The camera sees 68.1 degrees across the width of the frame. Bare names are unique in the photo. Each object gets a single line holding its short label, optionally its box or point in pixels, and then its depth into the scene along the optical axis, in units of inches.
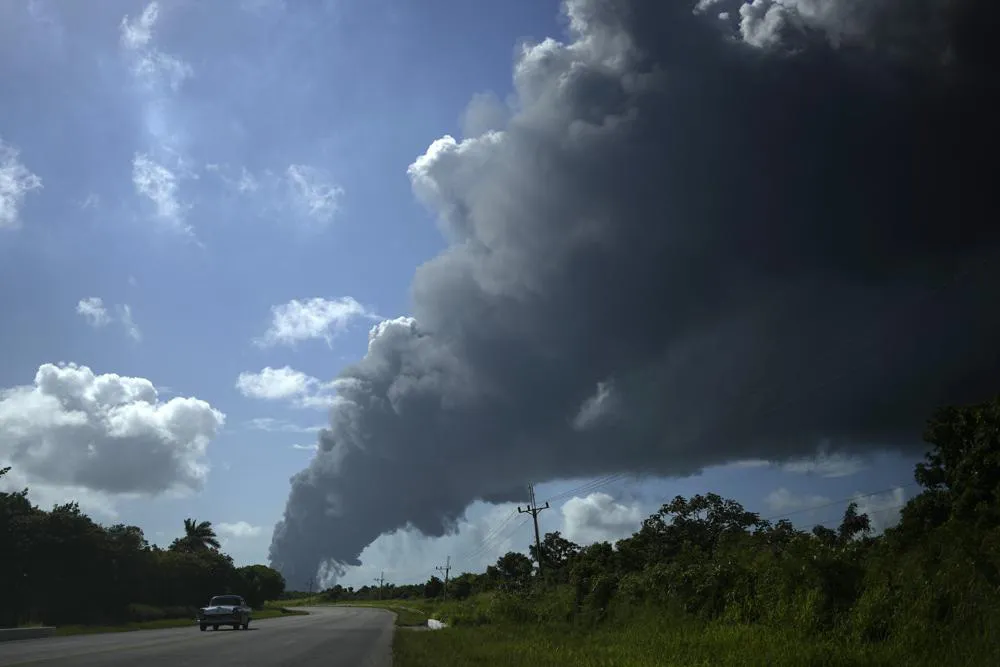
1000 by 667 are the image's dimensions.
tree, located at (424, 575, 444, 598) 6244.6
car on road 1700.3
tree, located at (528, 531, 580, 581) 4879.9
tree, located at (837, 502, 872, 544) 3048.7
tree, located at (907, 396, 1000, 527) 1766.7
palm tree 4471.0
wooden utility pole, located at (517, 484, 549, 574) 2676.2
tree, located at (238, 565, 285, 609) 4173.5
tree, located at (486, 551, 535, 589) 4977.4
